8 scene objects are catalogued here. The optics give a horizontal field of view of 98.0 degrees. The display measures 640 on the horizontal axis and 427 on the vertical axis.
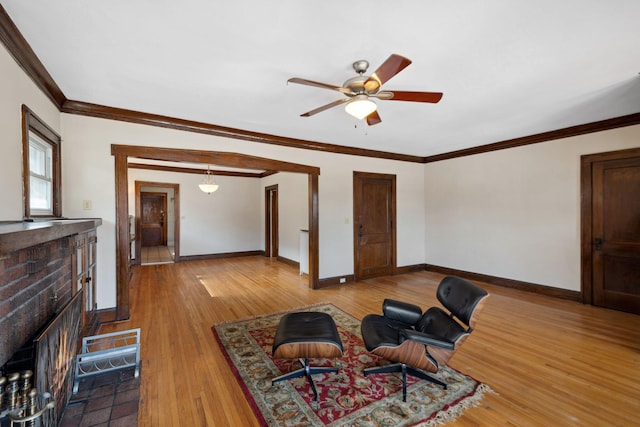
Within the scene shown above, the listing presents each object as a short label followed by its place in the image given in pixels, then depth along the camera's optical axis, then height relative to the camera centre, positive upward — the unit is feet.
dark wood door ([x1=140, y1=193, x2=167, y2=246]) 36.55 -0.56
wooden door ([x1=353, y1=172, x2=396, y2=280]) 18.19 -0.73
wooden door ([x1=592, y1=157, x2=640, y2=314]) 12.05 -0.98
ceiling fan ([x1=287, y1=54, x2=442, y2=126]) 6.99 +3.24
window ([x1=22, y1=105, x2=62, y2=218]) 7.30 +1.61
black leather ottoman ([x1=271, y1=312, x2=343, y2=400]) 6.69 -3.12
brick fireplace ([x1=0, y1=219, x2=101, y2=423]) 3.71 -1.30
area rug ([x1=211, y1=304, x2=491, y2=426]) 6.17 -4.51
